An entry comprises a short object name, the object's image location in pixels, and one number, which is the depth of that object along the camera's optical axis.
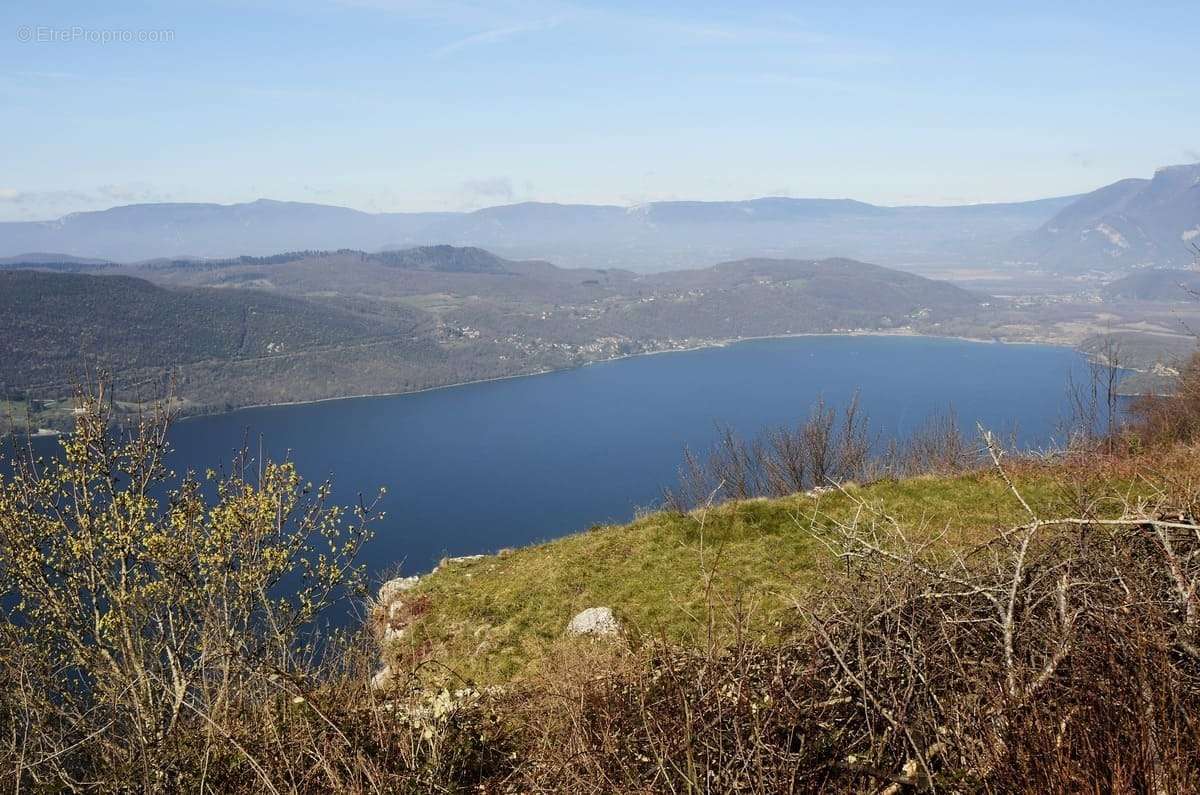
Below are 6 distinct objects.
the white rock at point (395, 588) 14.63
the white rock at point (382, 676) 9.77
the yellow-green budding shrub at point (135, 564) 7.47
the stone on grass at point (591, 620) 10.51
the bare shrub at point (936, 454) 25.33
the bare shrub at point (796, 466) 28.77
